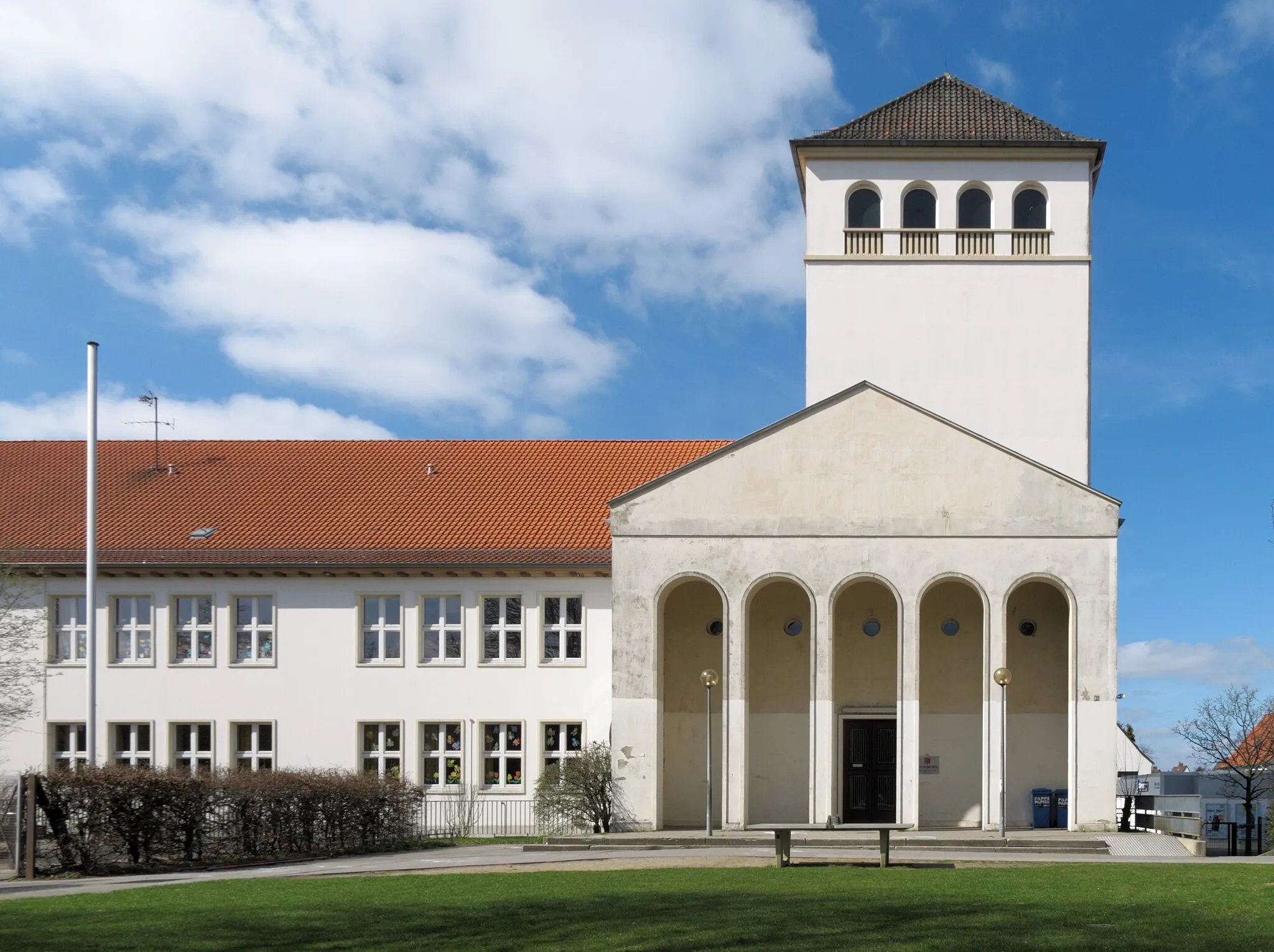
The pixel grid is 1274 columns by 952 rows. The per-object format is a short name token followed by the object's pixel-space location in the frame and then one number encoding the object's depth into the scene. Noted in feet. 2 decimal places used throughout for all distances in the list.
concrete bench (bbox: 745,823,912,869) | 68.85
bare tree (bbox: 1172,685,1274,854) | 142.00
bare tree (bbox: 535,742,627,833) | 93.66
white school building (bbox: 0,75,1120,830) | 93.61
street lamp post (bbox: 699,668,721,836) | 91.61
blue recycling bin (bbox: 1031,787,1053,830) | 97.35
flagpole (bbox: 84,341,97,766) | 93.25
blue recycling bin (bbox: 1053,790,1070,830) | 96.73
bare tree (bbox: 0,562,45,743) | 106.52
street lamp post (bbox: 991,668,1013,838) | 88.12
